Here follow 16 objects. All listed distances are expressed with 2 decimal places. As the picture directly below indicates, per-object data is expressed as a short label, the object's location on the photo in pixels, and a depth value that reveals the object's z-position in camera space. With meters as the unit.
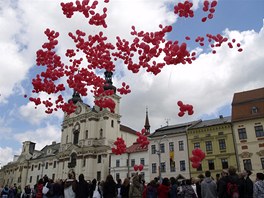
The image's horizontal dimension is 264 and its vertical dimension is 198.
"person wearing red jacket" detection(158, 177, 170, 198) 10.90
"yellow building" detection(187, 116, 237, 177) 35.34
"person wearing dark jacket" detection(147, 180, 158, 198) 11.28
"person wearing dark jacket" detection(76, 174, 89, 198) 10.23
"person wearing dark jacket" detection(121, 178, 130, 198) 11.64
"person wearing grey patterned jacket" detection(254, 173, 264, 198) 8.34
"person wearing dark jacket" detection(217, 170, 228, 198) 8.84
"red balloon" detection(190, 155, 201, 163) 18.83
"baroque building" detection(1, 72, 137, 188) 55.56
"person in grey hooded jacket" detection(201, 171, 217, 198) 9.41
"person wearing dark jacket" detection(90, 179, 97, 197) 13.01
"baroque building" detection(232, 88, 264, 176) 32.25
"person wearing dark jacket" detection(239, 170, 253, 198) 8.71
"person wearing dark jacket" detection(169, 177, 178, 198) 11.52
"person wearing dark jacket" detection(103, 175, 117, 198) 10.61
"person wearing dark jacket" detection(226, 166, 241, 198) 8.61
